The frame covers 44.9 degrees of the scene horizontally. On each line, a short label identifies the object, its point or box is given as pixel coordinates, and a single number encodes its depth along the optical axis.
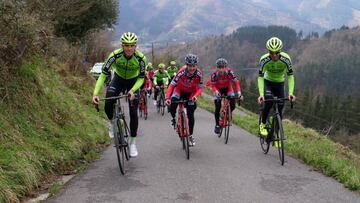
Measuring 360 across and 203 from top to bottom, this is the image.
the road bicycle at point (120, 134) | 7.33
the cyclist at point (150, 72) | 20.11
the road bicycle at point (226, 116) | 11.26
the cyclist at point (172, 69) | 20.36
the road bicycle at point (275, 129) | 8.51
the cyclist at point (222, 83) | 11.27
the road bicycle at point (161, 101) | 18.08
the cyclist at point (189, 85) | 9.14
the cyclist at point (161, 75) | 18.25
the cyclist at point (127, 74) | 7.62
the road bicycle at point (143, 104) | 16.50
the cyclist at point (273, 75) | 8.89
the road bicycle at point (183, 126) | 8.83
